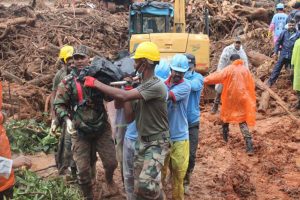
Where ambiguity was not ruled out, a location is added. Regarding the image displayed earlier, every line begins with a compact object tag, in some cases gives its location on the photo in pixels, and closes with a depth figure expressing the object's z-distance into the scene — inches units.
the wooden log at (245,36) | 605.9
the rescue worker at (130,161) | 207.1
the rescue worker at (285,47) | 436.5
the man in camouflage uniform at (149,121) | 182.4
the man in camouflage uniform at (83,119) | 207.3
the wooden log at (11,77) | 456.1
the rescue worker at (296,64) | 392.8
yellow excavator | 427.9
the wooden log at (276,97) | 392.2
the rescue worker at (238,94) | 309.1
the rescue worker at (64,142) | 241.0
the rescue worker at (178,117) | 214.7
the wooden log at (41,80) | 444.1
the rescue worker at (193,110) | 248.2
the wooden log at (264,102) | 414.6
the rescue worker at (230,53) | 364.8
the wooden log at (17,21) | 578.6
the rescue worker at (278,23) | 532.1
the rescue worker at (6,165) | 148.3
